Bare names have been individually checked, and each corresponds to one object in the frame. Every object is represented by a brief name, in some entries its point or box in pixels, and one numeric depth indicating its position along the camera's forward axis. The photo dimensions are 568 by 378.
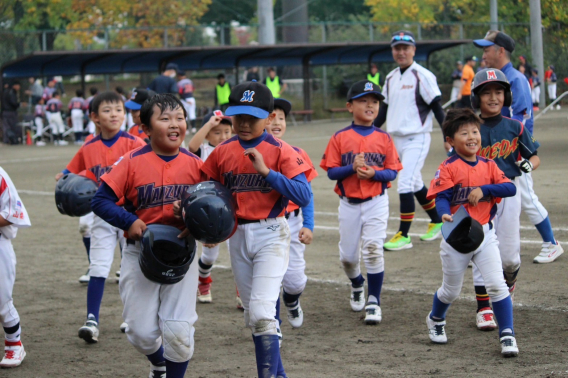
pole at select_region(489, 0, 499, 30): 71.28
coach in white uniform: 18.50
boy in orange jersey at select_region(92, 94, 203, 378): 9.37
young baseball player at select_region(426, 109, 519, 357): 11.16
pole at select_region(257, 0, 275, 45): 57.14
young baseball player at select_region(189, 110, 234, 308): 14.41
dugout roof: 54.03
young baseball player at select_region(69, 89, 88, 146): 53.62
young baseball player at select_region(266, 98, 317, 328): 12.27
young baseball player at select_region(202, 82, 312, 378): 9.73
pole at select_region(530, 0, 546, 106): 45.03
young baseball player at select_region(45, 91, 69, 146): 53.50
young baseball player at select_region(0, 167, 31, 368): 11.02
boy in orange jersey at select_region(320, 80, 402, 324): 13.29
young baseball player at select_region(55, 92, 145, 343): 13.10
